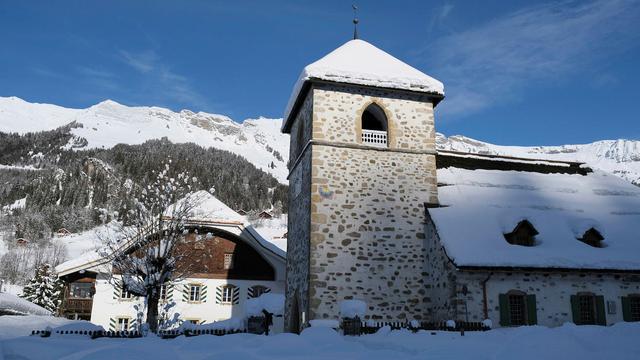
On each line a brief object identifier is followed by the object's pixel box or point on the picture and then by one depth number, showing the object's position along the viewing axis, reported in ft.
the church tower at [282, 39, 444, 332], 56.80
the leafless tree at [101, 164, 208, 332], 65.62
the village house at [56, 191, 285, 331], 96.07
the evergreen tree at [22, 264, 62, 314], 144.43
